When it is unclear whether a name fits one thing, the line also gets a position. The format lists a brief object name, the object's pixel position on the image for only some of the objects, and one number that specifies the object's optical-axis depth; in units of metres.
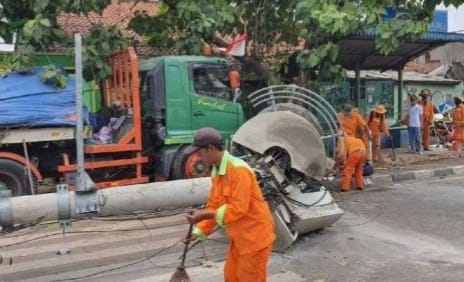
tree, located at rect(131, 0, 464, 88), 9.81
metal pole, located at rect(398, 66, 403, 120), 16.72
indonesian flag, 11.95
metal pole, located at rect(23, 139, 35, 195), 8.81
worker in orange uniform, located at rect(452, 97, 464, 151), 16.25
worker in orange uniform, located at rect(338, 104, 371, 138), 11.39
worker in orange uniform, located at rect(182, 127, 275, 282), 3.92
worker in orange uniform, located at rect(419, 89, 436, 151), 16.31
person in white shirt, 15.31
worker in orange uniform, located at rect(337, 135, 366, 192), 10.19
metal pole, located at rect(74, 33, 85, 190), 5.37
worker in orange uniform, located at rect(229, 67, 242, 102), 10.02
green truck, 8.98
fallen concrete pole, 4.09
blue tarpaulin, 8.64
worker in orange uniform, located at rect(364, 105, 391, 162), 13.59
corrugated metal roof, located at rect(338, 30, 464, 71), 13.81
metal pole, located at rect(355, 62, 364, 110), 15.77
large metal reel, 7.46
